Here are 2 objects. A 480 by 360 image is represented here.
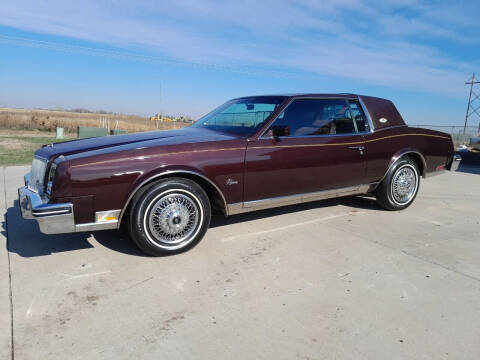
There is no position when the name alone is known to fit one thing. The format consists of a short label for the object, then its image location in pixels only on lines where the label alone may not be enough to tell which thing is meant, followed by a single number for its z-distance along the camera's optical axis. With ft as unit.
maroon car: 9.43
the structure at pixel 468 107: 68.50
